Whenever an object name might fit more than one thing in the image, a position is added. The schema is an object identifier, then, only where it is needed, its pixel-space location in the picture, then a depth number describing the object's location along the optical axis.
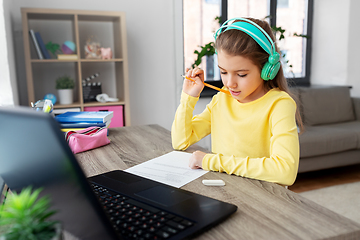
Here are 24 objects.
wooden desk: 0.51
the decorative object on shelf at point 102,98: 2.68
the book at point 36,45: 2.42
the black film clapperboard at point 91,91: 2.64
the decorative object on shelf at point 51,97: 2.48
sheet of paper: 0.78
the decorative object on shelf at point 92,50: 2.62
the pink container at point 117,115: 2.64
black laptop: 0.36
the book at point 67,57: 2.47
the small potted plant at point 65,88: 2.57
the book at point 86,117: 1.29
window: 3.36
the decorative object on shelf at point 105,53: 2.64
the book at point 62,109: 2.46
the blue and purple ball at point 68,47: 2.52
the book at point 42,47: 2.44
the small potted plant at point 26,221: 0.30
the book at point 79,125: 1.27
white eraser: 0.74
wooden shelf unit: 2.44
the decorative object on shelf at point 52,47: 2.54
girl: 0.84
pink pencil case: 1.07
